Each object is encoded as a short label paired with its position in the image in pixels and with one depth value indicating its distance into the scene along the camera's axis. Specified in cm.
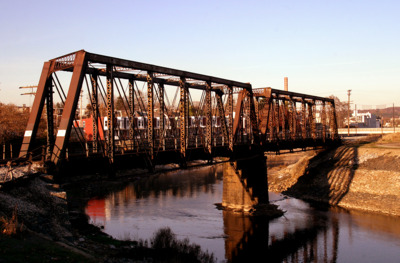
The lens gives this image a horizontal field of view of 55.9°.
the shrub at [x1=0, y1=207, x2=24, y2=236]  1538
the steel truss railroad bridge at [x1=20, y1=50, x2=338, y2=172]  1984
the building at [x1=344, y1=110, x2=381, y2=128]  15365
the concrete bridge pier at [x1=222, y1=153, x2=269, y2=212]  4047
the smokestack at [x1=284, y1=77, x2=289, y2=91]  12425
